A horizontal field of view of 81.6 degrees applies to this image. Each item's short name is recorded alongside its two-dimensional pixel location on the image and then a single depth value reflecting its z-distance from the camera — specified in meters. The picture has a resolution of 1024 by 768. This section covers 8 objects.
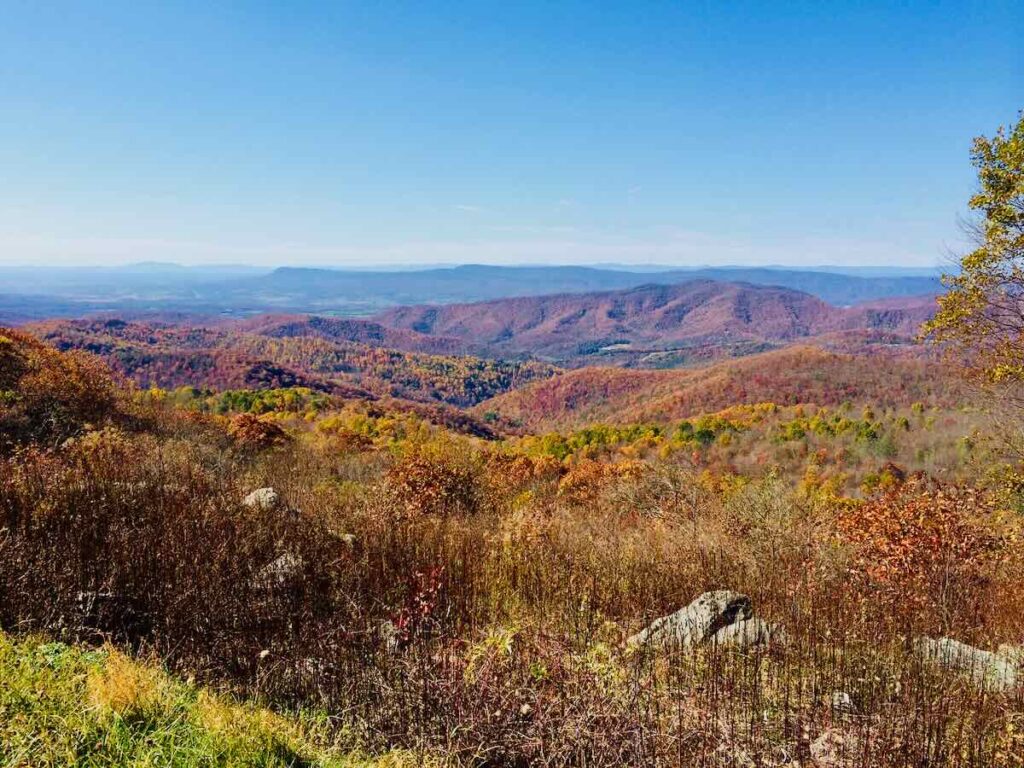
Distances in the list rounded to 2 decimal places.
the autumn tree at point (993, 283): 11.35
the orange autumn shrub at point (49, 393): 15.34
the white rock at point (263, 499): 8.21
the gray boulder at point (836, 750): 3.59
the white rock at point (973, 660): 4.43
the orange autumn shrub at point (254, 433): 21.37
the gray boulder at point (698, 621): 5.04
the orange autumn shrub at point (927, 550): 6.25
